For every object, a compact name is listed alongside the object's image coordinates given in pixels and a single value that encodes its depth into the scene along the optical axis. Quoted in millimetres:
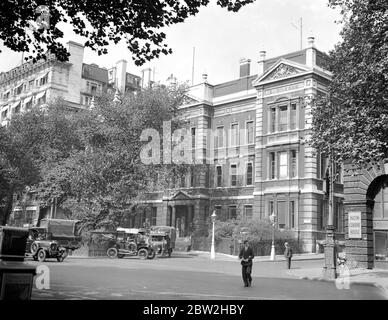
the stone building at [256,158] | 40094
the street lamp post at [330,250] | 21172
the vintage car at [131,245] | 31922
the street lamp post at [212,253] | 35506
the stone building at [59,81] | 66875
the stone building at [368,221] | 24922
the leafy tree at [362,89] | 16219
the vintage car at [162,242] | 34531
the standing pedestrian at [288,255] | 26219
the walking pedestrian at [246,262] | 16625
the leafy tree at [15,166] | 42688
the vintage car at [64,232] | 33125
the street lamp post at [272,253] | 33812
